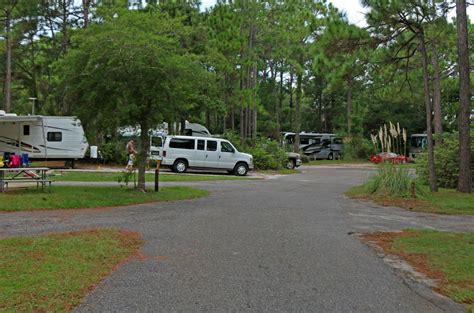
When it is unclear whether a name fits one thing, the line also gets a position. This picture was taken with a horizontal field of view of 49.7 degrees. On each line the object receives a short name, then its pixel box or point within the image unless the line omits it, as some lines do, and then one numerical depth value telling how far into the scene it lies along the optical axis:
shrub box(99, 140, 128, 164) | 29.34
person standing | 17.69
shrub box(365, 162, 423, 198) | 15.62
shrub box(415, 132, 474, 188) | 18.52
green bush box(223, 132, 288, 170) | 30.58
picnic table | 13.21
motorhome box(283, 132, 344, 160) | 50.09
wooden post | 14.96
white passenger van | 25.34
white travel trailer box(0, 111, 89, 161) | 25.17
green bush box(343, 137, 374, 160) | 50.25
